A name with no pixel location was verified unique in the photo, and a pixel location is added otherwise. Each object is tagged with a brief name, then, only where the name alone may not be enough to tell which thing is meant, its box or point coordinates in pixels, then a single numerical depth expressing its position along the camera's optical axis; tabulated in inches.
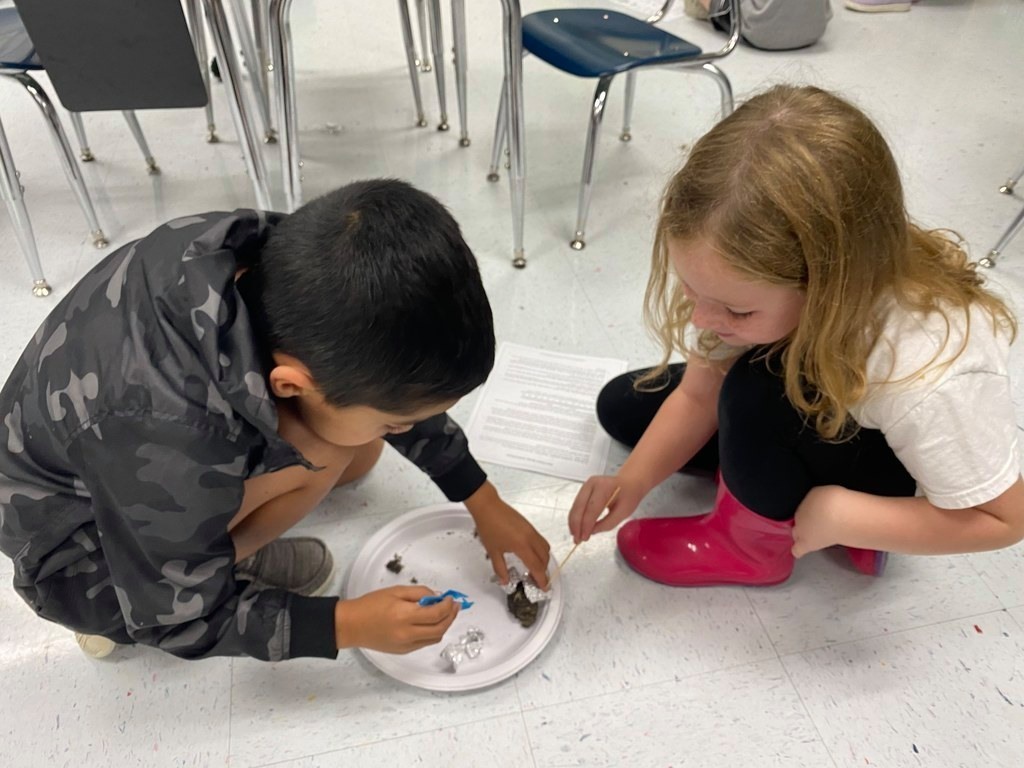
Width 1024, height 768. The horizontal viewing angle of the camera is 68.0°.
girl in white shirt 25.8
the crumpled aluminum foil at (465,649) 36.3
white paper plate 35.3
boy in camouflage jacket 23.4
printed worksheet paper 46.1
